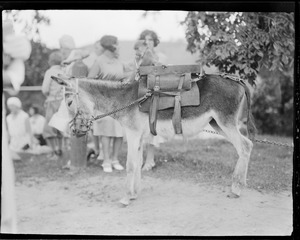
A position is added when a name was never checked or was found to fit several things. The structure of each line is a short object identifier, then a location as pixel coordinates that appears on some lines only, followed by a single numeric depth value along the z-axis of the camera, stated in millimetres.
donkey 5246
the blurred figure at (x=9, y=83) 4027
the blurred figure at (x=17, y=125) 5547
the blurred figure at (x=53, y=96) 5500
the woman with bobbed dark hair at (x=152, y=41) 5324
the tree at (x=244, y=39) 5461
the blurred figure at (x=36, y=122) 5766
